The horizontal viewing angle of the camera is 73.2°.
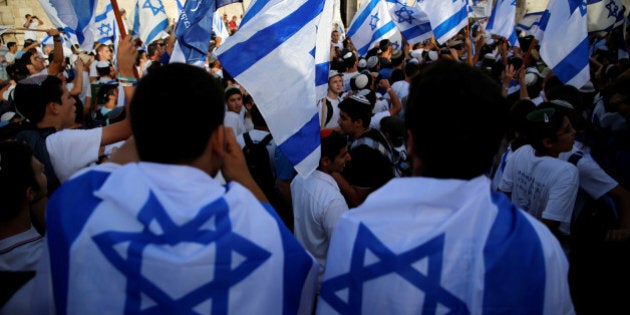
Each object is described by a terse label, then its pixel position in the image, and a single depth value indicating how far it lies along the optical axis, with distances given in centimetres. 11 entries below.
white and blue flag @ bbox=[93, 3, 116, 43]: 755
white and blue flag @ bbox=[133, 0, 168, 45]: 620
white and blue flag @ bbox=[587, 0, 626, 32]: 734
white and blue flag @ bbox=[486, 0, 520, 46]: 779
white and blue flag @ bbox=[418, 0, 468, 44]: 697
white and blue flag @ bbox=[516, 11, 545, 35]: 1122
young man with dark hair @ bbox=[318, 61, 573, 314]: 127
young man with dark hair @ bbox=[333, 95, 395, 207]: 317
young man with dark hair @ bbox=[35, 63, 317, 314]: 128
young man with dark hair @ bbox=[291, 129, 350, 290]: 263
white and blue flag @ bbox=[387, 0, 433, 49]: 710
